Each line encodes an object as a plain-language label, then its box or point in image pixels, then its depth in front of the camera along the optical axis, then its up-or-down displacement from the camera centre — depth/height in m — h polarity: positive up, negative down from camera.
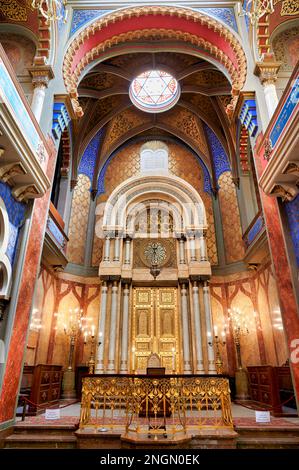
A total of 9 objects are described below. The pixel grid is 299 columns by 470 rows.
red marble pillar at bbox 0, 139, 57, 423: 5.75 +1.15
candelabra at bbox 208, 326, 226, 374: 10.79 +0.89
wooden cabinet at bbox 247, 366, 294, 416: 7.70 -0.47
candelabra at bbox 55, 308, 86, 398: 10.69 +1.31
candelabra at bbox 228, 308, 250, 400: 10.44 +1.03
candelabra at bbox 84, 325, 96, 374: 11.59 +1.19
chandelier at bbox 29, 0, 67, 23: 7.90 +9.15
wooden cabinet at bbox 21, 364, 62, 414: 7.87 -0.49
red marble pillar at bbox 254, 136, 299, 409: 5.97 +1.85
